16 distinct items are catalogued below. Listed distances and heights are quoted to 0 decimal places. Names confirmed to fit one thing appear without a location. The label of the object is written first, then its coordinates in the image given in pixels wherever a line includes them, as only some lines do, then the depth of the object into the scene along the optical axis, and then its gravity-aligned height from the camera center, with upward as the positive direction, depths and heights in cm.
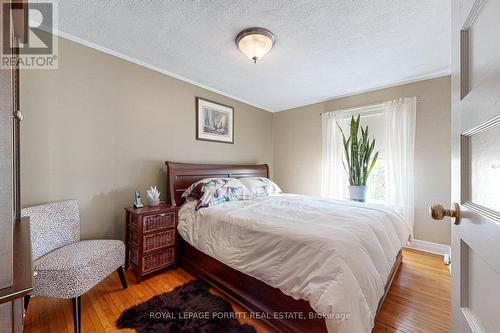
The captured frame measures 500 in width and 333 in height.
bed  115 -76
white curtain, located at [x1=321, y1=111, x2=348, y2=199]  347 +11
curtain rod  320 +96
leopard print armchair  135 -69
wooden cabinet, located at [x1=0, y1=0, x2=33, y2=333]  48 -10
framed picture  307 +73
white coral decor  228 -36
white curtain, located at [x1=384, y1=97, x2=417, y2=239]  283 +15
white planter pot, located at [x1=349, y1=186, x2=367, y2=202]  303 -43
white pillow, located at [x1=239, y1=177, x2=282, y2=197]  297 -32
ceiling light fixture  184 +119
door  47 +0
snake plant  305 +13
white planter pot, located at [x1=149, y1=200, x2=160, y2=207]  229 -43
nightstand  197 -76
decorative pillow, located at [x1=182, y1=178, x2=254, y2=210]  228 -33
